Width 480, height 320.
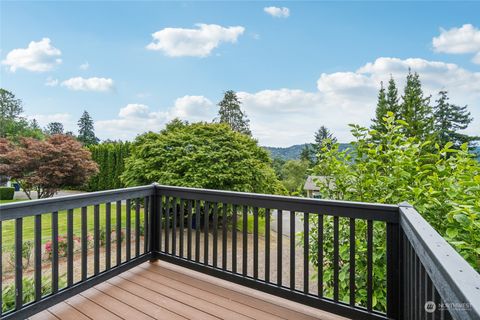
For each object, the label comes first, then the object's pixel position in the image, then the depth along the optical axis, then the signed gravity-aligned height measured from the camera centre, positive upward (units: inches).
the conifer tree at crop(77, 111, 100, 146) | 1530.5 +182.6
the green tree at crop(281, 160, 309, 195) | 961.5 -47.2
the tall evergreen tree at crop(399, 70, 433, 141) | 824.5 +156.4
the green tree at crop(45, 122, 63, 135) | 1395.4 +171.5
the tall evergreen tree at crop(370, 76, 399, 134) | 926.4 +200.6
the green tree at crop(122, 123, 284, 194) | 248.1 -1.4
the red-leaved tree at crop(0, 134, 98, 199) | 420.8 -3.4
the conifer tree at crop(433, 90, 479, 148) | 995.9 +142.8
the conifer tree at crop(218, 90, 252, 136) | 965.2 +163.4
